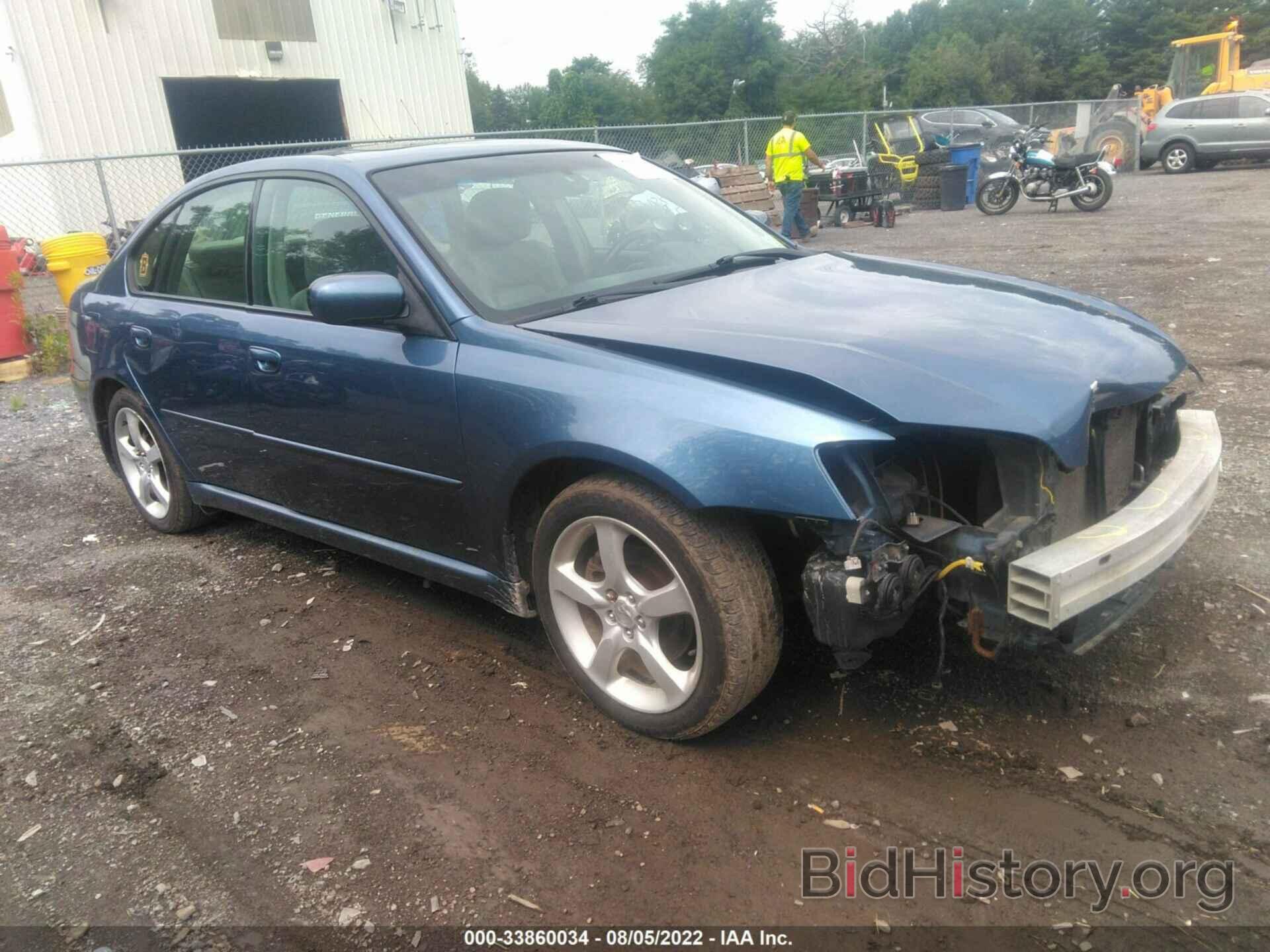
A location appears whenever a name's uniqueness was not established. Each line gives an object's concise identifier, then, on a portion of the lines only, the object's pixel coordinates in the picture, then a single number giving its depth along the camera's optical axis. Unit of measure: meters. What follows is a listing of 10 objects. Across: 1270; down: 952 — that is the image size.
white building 16.84
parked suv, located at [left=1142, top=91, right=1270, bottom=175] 21.97
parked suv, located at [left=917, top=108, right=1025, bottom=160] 23.22
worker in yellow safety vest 14.48
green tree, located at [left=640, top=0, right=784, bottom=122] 58.38
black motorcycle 16.66
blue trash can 19.86
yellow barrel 10.02
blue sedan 2.46
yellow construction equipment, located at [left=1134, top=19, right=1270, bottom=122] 26.94
